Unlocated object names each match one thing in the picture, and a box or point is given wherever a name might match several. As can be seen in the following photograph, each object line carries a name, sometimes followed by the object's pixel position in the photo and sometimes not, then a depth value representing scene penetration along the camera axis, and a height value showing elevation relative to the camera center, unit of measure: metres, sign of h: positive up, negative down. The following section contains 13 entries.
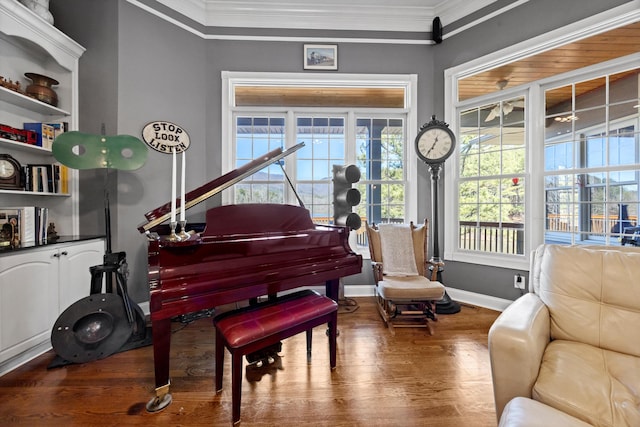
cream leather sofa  0.93 -0.64
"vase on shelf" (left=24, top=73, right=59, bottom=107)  2.21 +1.14
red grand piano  1.37 -0.29
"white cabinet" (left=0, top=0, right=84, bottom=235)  2.04 +1.24
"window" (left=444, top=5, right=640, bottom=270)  2.37 +0.68
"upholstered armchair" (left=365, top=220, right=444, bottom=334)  2.39 -0.67
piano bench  1.33 -0.65
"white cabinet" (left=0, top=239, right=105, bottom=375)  1.75 -0.61
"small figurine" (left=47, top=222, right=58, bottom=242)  2.24 -0.17
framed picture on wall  3.16 +1.98
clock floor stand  2.82 +0.70
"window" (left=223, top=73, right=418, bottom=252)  3.28 +0.97
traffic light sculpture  2.58 +0.16
